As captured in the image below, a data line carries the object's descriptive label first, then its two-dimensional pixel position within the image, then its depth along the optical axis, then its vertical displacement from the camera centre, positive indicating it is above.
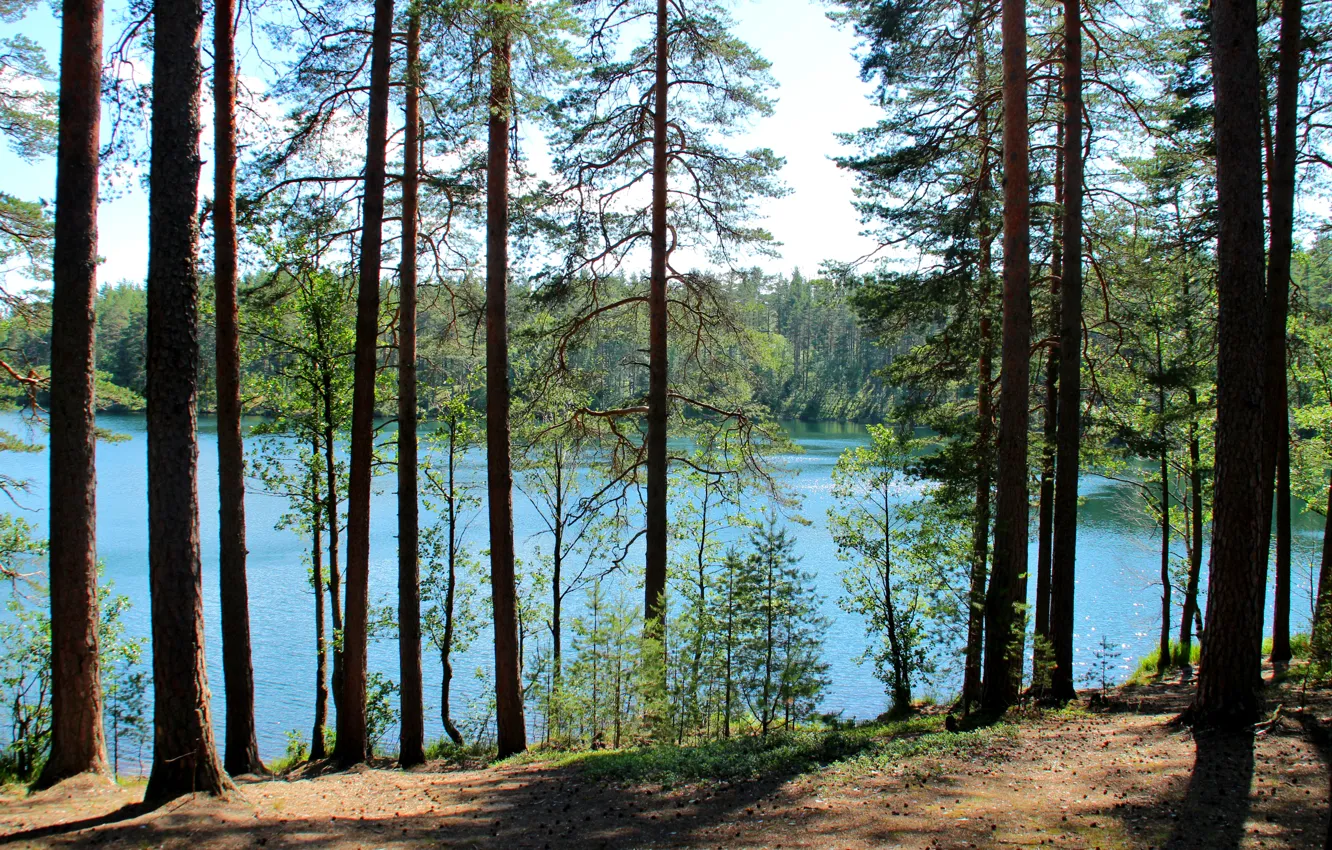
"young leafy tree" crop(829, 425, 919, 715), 10.80 -1.83
